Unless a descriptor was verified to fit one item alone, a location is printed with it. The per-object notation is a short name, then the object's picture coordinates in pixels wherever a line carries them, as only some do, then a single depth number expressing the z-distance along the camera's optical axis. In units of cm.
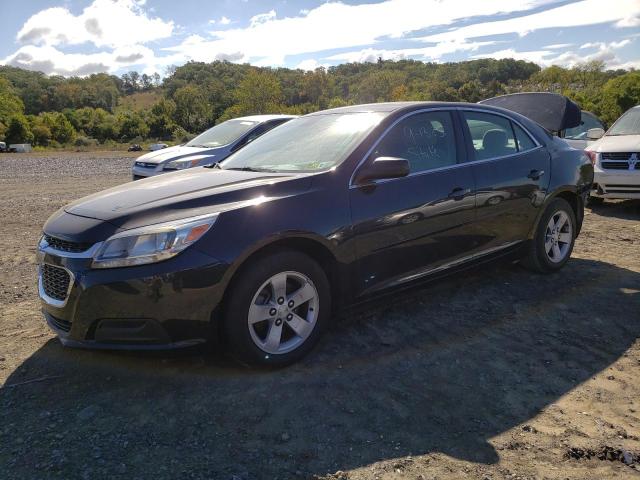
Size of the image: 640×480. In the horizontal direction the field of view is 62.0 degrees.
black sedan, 295
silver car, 920
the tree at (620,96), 5138
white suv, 812
